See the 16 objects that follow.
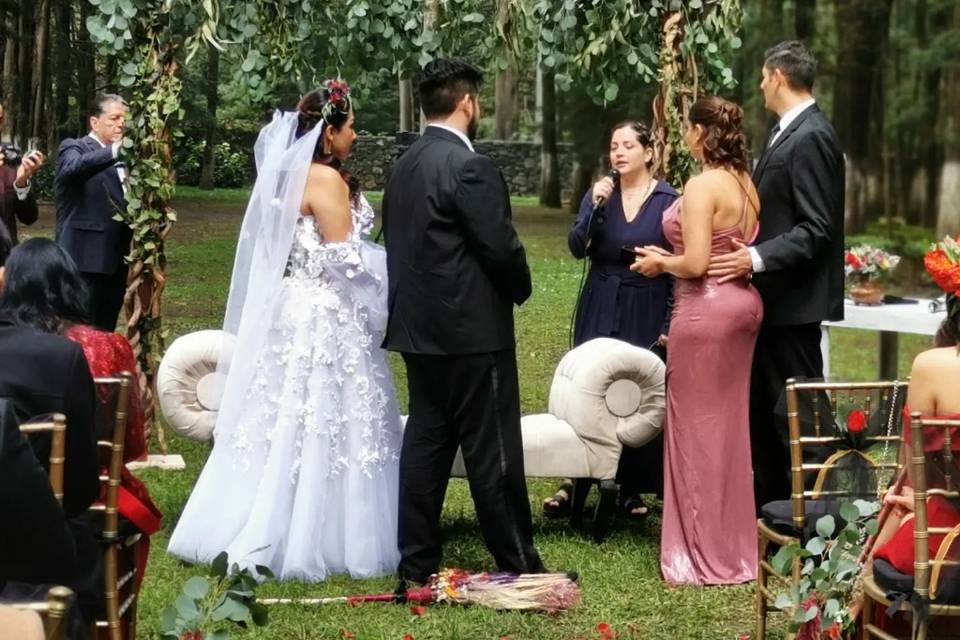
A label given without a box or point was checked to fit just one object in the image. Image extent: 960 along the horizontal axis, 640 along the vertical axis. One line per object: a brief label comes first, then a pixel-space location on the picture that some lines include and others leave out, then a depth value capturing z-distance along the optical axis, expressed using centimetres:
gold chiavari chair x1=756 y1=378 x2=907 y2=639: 424
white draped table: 802
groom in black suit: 503
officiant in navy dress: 621
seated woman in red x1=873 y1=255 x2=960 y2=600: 352
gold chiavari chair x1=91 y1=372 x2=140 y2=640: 380
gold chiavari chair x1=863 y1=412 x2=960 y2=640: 348
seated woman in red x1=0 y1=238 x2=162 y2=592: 370
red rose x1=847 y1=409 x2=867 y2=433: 427
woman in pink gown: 539
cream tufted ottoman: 591
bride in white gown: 554
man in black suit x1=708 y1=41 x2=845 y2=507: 543
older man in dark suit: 787
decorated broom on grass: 507
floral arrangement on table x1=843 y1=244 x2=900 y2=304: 824
